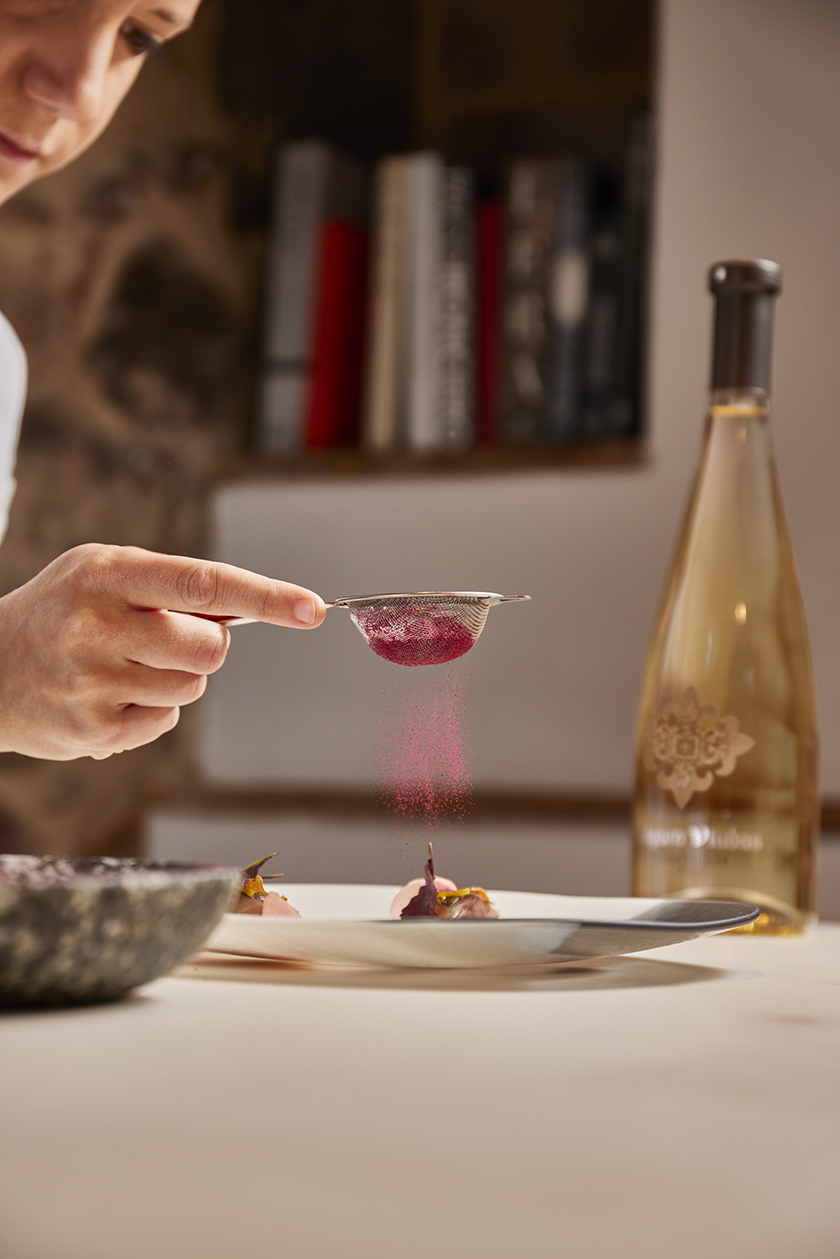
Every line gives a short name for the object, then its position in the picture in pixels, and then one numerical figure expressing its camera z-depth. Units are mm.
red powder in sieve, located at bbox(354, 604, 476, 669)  730
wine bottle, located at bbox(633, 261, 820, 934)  792
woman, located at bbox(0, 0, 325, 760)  657
